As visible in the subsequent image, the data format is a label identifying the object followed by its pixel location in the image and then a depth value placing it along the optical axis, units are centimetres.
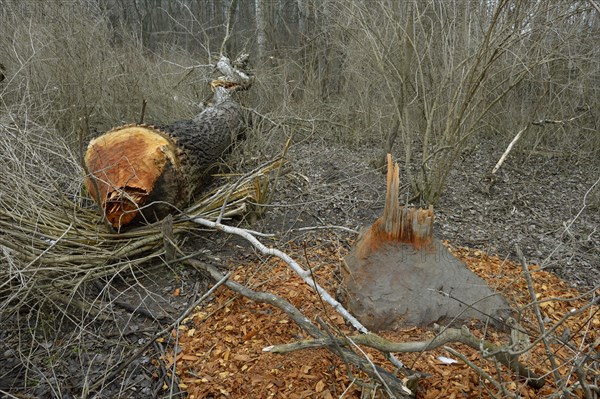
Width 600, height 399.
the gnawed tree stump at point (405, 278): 270
